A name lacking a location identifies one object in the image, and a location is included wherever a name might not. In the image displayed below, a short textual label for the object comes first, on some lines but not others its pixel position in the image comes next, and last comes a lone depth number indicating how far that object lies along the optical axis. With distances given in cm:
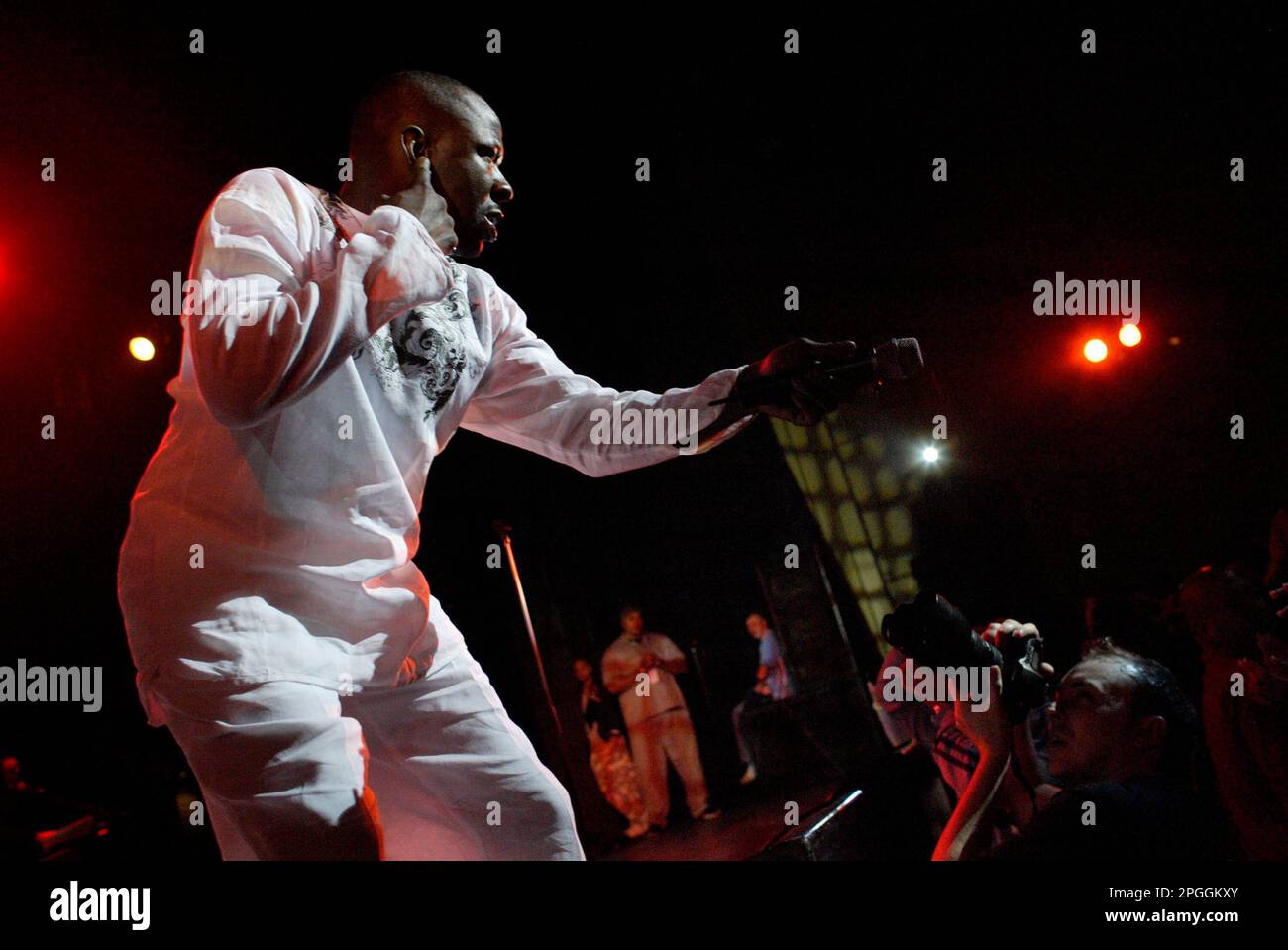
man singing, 129
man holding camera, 148
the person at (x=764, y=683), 533
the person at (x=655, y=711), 530
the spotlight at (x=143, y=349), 402
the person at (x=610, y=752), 537
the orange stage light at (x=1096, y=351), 383
